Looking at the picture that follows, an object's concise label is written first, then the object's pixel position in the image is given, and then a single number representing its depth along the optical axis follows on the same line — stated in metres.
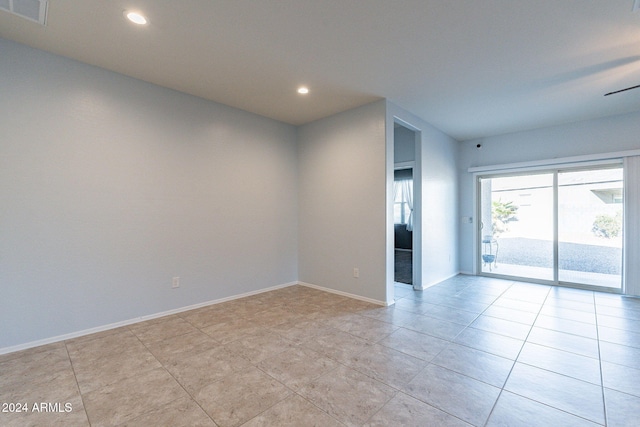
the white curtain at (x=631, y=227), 4.15
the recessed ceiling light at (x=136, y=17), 2.17
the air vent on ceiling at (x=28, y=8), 2.06
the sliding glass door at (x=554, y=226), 4.47
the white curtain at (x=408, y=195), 7.96
